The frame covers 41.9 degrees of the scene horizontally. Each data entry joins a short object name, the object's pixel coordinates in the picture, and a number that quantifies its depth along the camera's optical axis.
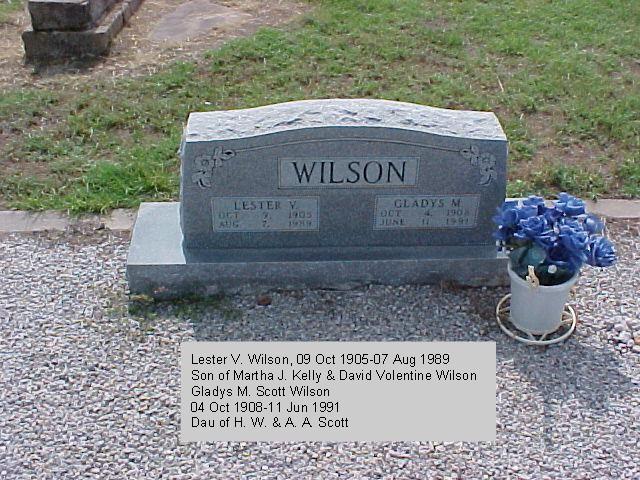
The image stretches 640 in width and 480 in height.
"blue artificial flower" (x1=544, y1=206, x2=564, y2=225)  3.62
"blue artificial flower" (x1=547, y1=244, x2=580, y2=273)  3.55
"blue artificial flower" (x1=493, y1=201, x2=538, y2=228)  3.64
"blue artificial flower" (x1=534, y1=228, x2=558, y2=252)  3.54
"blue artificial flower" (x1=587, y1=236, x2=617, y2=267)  3.54
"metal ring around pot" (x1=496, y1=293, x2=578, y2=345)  3.73
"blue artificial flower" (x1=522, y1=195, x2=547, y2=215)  3.67
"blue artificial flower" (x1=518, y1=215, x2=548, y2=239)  3.55
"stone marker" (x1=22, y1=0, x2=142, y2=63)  6.45
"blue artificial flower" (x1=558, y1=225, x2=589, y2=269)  3.50
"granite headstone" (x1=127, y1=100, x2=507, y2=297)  3.82
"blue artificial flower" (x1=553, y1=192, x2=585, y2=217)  3.63
